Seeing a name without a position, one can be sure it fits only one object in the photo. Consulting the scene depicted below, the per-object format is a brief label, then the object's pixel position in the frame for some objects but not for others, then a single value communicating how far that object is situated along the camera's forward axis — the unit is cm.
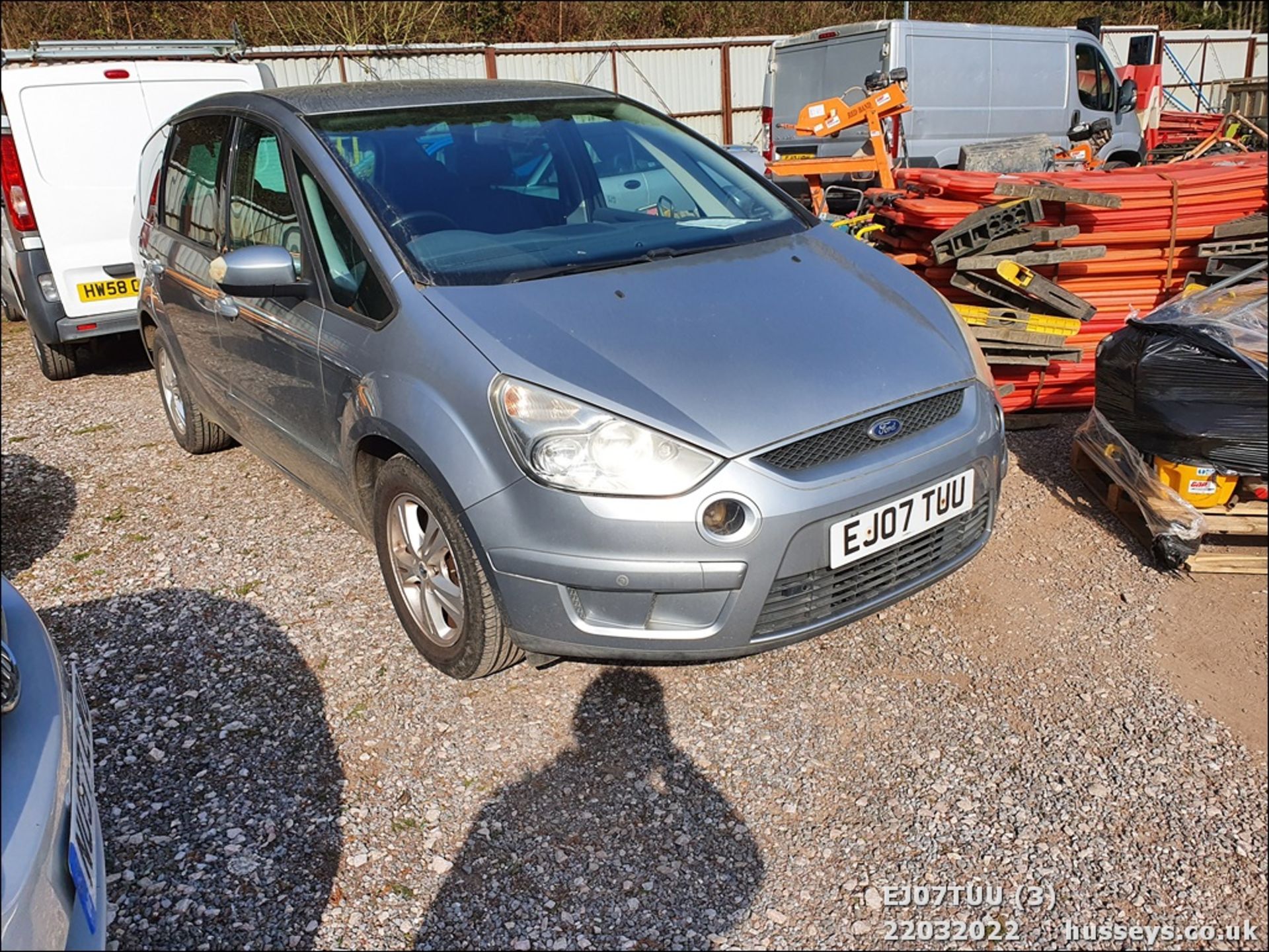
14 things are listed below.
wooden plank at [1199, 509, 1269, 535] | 327
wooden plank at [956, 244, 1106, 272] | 482
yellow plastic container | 334
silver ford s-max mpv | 241
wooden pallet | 328
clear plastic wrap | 325
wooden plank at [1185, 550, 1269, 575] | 328
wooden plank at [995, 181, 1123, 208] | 463
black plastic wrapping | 318
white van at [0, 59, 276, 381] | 595
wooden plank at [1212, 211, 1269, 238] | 482
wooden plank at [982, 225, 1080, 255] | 474
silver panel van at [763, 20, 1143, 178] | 984
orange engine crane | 709
